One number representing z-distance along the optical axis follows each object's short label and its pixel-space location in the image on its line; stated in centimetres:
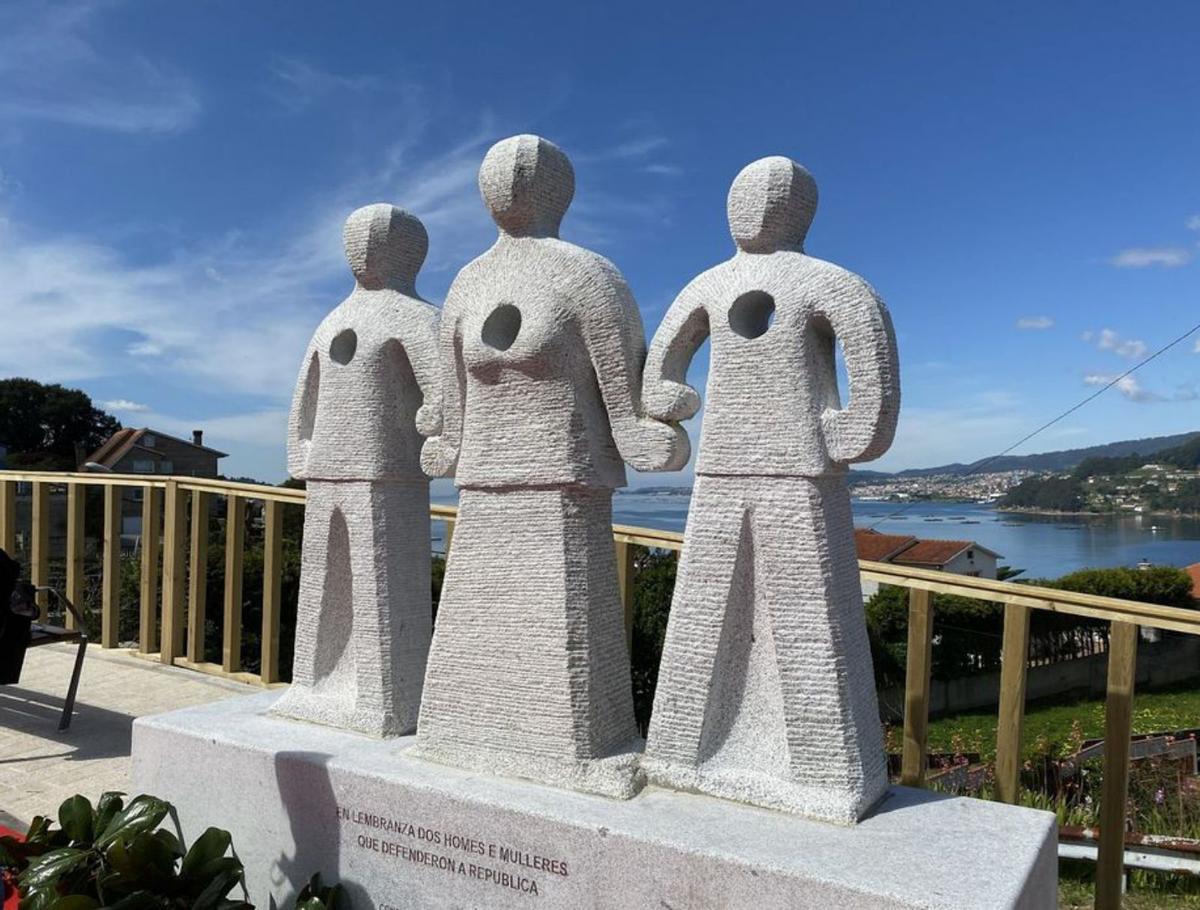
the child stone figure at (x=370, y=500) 342
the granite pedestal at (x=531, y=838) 231
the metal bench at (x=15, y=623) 452
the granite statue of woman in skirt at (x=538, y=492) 287
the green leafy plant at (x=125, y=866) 274
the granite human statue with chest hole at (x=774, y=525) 257
